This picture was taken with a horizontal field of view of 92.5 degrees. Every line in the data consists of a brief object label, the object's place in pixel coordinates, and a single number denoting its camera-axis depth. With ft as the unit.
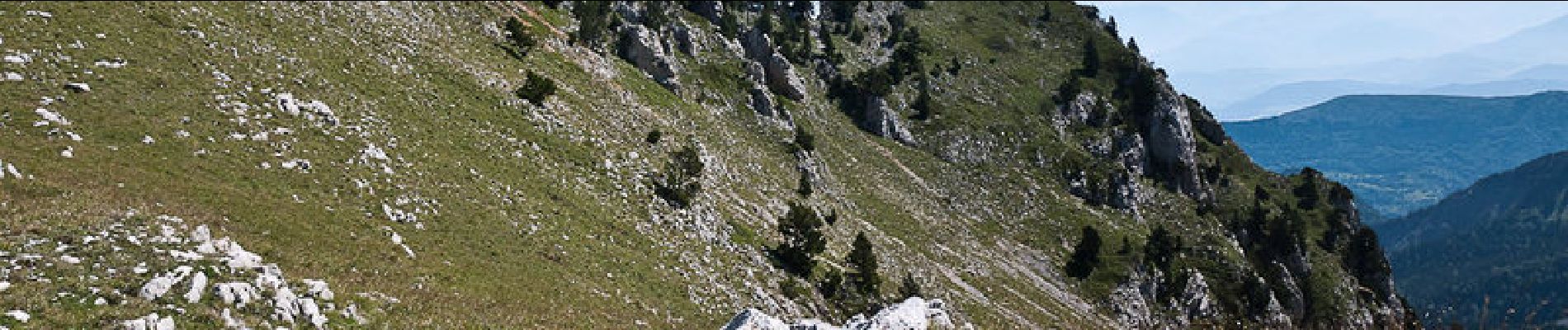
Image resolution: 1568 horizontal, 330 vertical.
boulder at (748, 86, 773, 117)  248.11
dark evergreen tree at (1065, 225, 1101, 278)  254.47
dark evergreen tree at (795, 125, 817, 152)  226.30
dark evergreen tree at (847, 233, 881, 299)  147.64
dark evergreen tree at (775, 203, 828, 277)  140.56
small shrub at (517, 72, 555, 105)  149.28
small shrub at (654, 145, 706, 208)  138.21
